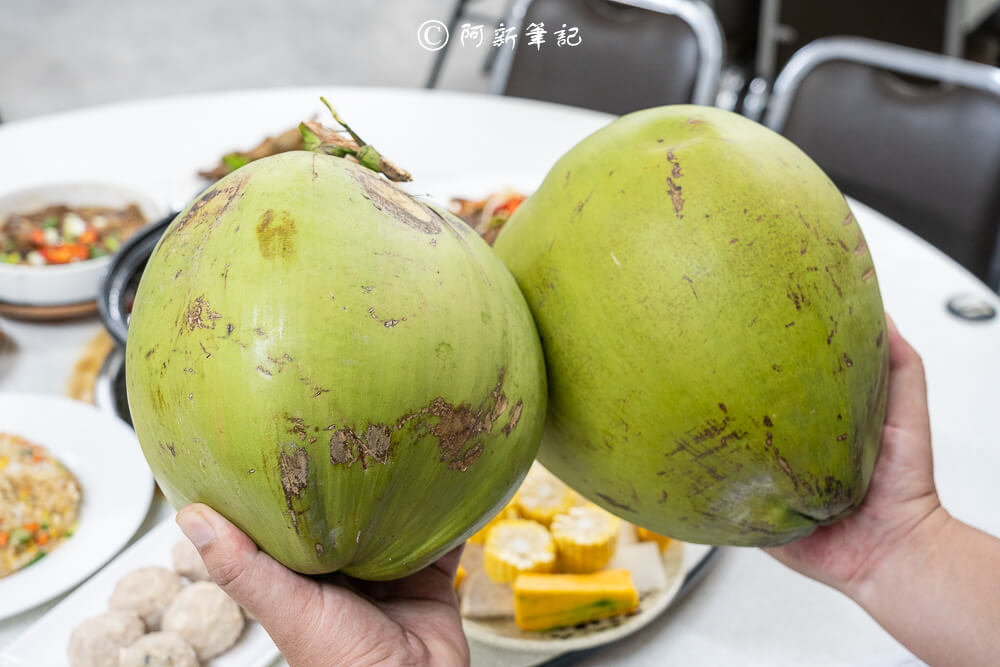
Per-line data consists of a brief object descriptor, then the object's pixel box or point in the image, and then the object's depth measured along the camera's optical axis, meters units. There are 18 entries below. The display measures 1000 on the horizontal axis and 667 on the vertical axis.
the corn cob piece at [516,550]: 0.91
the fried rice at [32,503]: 0.99
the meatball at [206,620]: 0.87
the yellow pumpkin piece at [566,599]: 0.87
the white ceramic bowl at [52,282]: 1.30
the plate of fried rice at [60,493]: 0.97
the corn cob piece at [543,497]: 0.99
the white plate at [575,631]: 0.86
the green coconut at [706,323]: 0.56
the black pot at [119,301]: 1.09
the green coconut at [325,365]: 0.48
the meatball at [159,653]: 0.83
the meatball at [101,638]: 0.85
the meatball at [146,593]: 0.90
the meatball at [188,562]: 0.94
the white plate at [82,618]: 0.87
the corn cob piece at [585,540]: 0.93
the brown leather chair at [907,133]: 1.70
